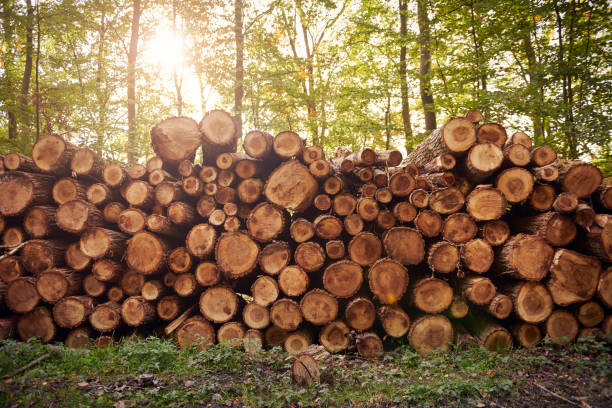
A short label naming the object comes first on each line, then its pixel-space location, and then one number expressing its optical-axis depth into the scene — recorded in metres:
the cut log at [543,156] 3.85
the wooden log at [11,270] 4.17
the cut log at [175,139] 4.19
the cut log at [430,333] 3.56
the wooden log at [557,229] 3.61
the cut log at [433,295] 3.61
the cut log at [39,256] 4.08
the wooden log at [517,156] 3.81
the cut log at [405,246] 3.80
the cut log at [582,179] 3.77
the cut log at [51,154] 4.19
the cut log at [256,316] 3.83
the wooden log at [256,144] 4.06
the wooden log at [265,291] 3.81
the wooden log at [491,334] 3.44
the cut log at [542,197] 3.77
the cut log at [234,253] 3.88
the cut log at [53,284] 3.97
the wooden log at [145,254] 3.97
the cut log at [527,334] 3.46
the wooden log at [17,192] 4.12
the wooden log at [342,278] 3.71
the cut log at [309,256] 3.77
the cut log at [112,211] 4.23
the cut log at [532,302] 3.43
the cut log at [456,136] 3.98
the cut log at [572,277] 3.45
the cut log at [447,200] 3.79
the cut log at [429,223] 3.79
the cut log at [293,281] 3.75
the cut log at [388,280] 3.65
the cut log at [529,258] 3.45
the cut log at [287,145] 4.09
